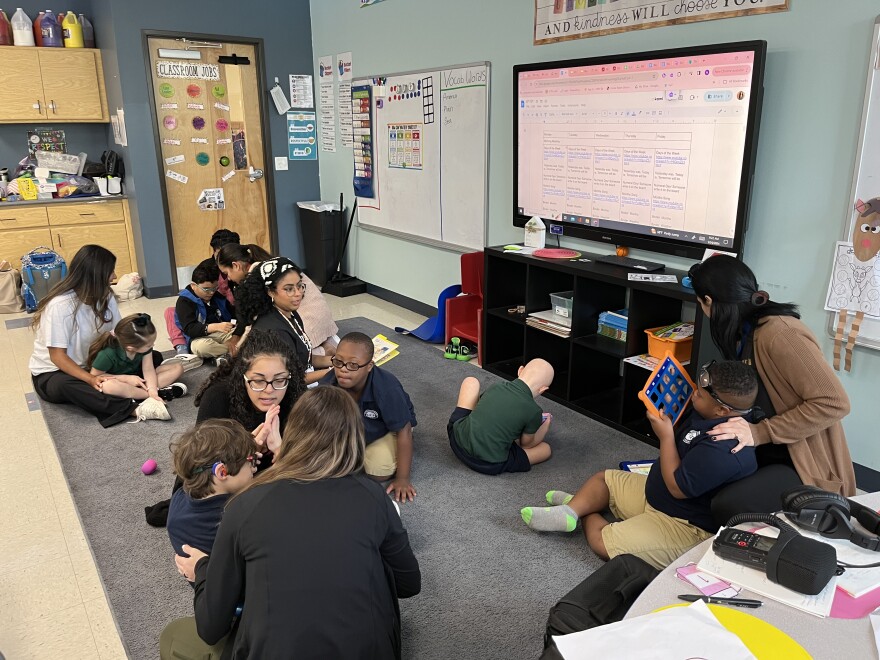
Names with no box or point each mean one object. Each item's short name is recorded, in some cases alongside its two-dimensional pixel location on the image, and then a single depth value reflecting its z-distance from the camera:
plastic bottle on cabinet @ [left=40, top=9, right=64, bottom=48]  5.60
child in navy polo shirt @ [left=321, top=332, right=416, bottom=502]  2.55
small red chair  4.35
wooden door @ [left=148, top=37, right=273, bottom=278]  5.74
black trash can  6.09
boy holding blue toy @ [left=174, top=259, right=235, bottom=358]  4.04
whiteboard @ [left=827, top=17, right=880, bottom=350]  2.48
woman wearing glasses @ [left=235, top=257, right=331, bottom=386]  2.95
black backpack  1.39
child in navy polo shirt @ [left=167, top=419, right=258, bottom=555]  1.82
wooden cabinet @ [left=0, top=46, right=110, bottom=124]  5.52
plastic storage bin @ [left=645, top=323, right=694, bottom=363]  3.14
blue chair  4.67
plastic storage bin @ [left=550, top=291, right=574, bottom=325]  3.64
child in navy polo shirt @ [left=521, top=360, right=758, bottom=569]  1.91
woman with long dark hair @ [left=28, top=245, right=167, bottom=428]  3.34
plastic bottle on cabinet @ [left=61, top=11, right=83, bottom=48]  5.68
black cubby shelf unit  3.27
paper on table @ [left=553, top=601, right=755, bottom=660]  1.07
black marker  1.20
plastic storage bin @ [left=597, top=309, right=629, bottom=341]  3.46
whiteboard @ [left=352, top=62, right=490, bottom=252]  4.41
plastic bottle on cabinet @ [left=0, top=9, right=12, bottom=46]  5.50
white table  1.09
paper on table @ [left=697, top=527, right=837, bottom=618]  1.18
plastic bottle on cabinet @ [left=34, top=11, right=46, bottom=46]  5.62
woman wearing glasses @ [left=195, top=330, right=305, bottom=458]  2.26
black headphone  1.33
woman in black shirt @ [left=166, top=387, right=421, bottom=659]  1.30
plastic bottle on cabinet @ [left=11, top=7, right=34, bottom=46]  5.51
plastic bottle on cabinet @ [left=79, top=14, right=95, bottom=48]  5.80
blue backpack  5.37
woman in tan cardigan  1.89
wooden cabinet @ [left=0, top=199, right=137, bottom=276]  5.62
